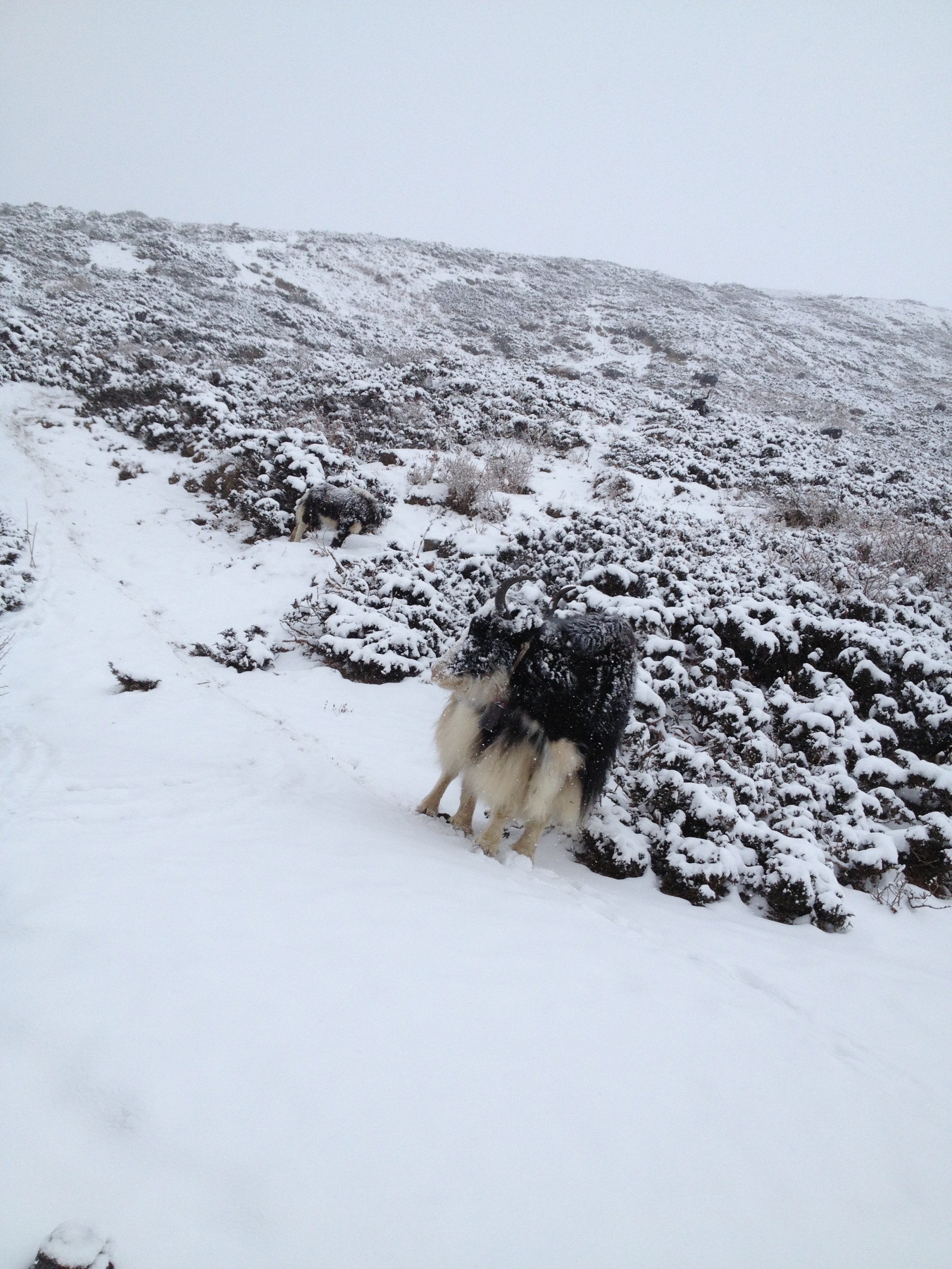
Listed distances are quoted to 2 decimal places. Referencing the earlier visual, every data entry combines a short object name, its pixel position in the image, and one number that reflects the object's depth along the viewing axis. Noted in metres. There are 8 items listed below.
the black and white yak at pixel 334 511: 7.81
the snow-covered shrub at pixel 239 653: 5.34
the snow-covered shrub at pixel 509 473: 9.54
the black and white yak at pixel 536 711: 2.94
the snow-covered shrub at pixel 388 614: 5.57
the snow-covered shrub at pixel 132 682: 4.44
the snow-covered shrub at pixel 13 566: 5.46
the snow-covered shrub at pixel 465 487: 8.88
